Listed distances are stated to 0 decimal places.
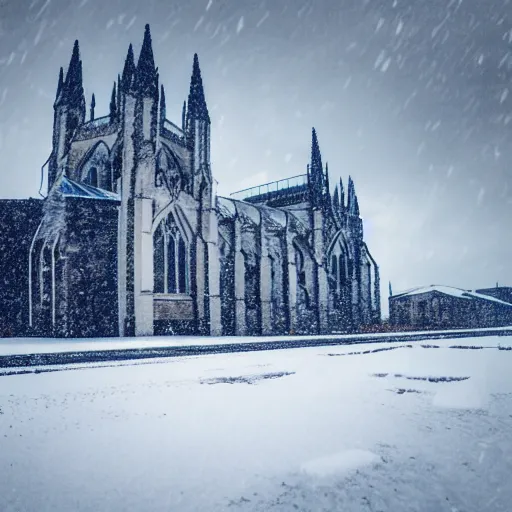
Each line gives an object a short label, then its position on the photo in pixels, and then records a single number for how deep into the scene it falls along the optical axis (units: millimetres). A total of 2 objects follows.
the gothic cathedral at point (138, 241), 20688
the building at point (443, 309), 41875
